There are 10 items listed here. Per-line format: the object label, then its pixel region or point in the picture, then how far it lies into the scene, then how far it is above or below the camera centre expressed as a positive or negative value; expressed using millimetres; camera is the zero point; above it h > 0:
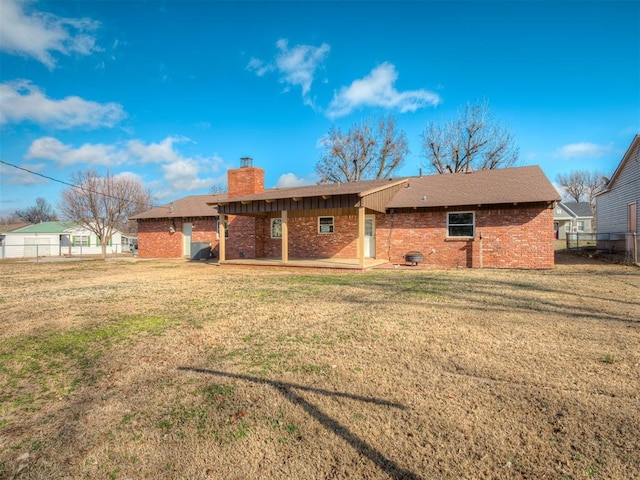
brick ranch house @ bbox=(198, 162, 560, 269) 13398 +920
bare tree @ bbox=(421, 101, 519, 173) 27625 +7563
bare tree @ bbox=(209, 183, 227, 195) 54081 +8093
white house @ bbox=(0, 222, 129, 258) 34500 +220
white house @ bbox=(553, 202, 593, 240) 43375 +2481
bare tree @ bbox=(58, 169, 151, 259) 27531 +3195
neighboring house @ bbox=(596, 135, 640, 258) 14836 +1539
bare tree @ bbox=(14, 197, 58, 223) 63969 +5573
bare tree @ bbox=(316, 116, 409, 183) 33438 +8478
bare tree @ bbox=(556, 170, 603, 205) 56875 +8763
